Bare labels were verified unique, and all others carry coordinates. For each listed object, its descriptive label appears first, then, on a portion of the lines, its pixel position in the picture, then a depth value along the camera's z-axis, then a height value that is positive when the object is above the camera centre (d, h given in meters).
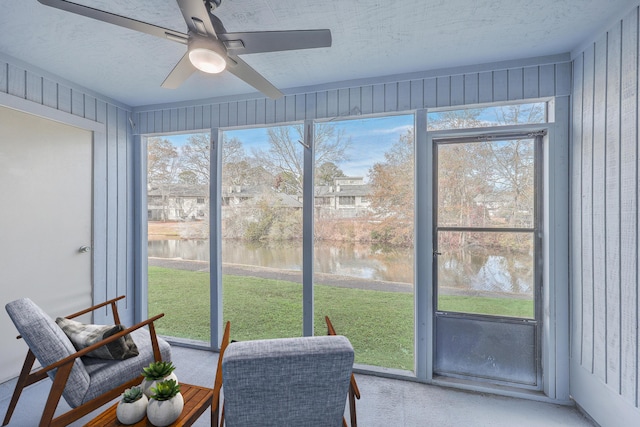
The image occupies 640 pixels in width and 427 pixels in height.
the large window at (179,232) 3.63 -0.26
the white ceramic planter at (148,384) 1.54 -0.94
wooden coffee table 1.44 -1.07
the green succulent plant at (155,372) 1.55 -0.86
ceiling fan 1.22 +0.83
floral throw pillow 1.80 -0.80
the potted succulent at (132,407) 1.43 -0.97
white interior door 2.29 -0.05
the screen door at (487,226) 2.31 -0.10
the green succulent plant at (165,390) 1.43 -0.89
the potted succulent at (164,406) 1.41 -0.96
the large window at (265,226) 3.68 -0.16
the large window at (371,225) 3.40 -0.15
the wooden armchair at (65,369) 1.52 -0.95
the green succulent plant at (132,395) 1.46 -0.94
